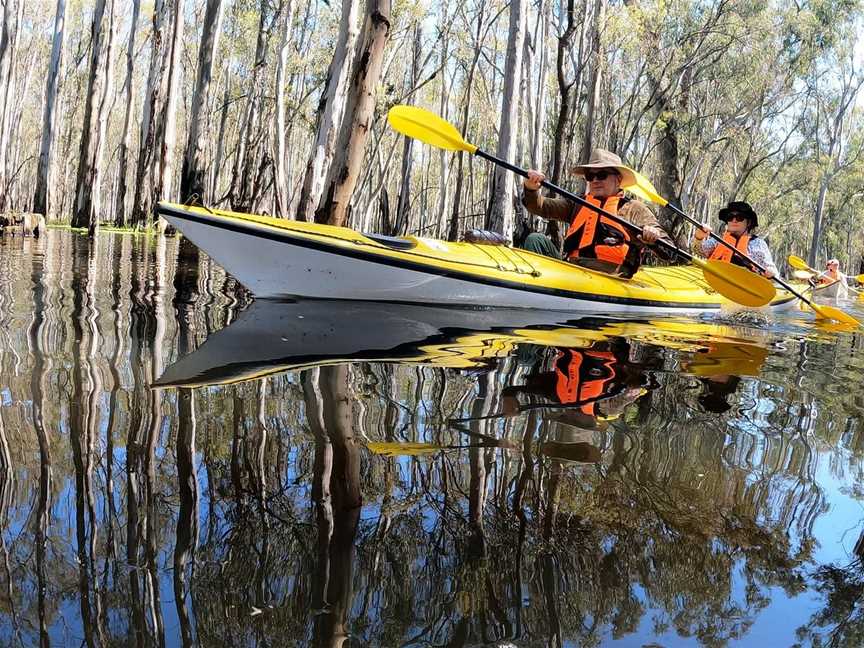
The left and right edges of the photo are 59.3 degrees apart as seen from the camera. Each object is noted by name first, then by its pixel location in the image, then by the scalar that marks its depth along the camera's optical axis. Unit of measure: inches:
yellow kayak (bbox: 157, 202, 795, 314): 215.9
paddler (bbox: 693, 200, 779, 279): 328.8
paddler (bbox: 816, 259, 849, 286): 470.3
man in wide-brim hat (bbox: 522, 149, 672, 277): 262.1
